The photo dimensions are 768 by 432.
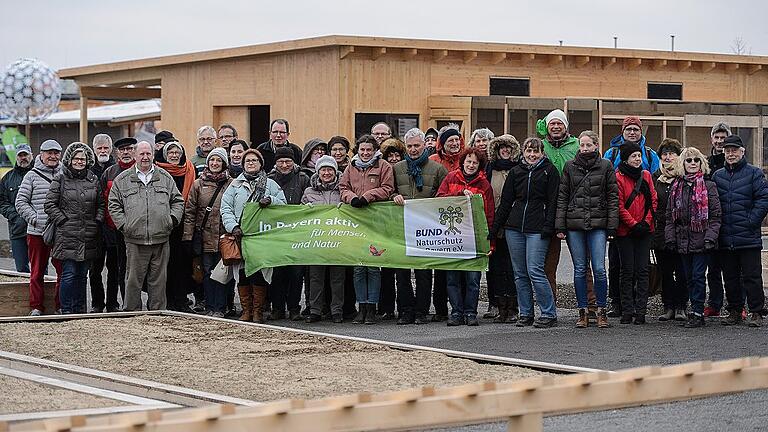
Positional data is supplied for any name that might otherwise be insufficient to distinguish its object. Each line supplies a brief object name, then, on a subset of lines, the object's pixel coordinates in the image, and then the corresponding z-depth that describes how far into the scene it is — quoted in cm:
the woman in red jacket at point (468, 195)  1320
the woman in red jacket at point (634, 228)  1291
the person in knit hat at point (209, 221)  1395
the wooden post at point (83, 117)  3290
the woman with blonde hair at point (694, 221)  1282
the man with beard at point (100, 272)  1423
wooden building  2520
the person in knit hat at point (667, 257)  1347
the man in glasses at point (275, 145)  1491
